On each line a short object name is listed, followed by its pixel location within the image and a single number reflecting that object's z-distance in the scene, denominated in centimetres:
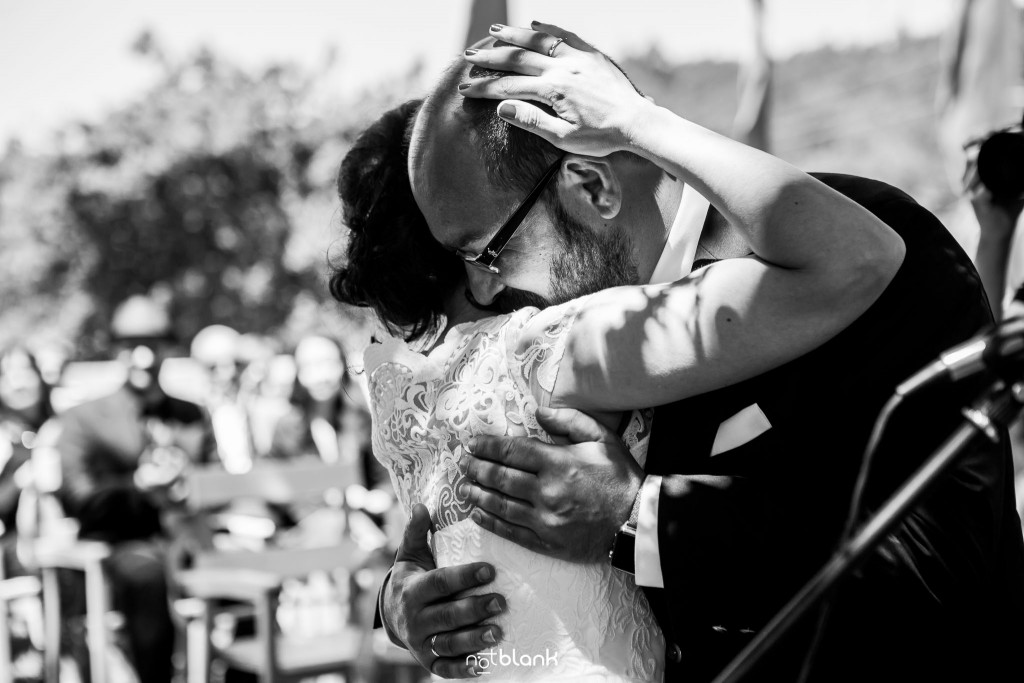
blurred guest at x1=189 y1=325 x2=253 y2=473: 843
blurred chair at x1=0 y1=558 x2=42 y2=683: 709
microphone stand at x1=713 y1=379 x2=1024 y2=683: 125
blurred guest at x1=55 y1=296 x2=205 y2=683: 675
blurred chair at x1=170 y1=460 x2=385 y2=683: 573
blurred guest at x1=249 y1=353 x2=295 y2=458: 869
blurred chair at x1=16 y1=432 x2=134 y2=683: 657
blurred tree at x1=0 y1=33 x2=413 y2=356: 2394
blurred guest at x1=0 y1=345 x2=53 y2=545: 808
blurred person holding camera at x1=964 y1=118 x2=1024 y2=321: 261
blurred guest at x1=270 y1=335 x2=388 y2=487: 820
